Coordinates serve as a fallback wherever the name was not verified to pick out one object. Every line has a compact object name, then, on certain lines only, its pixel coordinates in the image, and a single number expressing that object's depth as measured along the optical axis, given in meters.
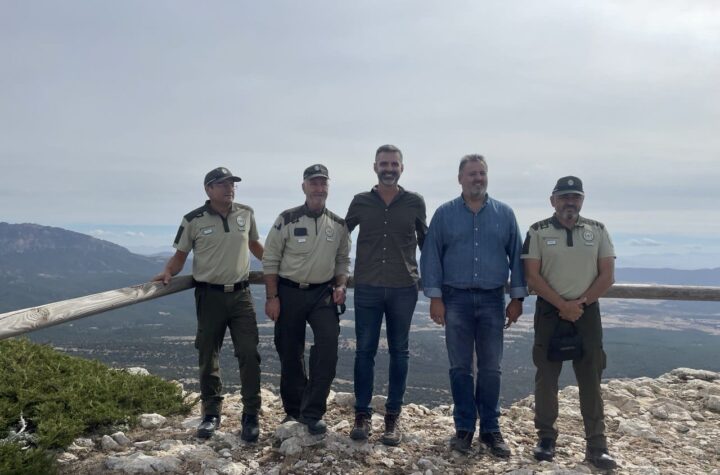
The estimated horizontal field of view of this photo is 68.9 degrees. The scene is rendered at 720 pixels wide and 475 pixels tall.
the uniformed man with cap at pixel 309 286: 5.55
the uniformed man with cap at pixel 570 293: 5.25
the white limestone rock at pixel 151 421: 5.93
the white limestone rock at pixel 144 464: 4.79
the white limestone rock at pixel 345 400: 6.72
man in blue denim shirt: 5.33
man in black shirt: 5.47
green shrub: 5.40
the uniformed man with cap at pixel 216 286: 5.69
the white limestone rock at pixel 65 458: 5.04
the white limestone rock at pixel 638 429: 6.06
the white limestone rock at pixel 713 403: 7.19
